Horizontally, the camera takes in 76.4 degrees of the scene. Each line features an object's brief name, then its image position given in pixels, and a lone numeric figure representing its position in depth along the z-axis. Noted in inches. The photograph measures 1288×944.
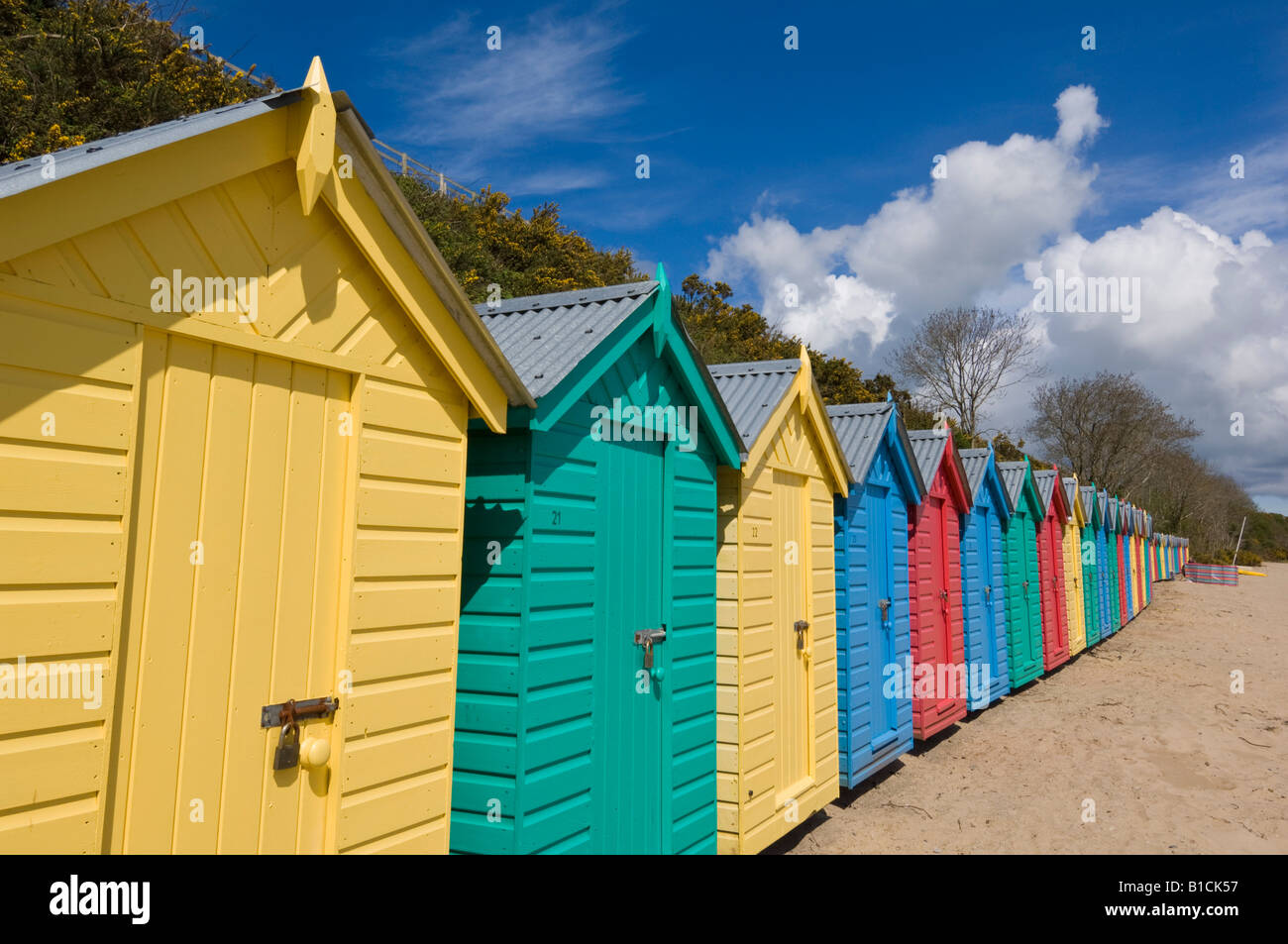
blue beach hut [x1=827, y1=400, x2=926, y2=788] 321.1
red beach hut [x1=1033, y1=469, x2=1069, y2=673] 645.3
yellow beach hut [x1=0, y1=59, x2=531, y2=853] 92.5
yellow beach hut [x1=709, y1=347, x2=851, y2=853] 240.7
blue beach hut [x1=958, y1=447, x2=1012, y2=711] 473.7
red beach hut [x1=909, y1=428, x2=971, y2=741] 386.9
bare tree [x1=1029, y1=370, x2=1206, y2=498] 1752.0
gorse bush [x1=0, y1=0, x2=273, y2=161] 527.8
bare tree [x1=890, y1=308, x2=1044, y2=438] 1480.1
